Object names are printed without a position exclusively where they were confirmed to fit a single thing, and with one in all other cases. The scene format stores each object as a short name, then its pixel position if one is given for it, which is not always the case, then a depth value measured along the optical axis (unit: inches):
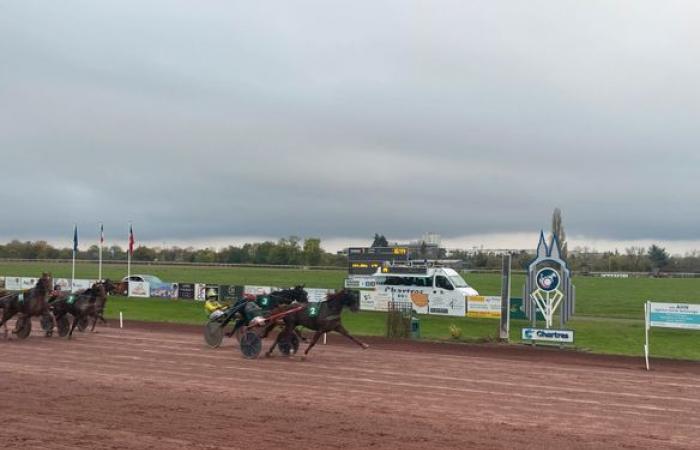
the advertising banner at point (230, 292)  1475.1
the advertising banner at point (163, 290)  1675.7
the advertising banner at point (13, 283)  1854.1
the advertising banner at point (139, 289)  1711.7
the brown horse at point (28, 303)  826.2
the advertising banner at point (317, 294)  1295.5
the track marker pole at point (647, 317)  732.0
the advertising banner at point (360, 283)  1411.2
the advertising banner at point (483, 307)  1195.9
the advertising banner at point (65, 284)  1772.9
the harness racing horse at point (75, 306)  882.1
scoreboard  1465.3
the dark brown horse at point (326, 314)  695.7
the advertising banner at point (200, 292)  1614.2
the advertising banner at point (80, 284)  1728.6
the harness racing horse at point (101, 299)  910.7
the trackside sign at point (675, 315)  935.7
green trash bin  983.0
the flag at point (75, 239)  1381.0
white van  1267.2
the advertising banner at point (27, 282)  1834.0
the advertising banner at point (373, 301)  1337.4
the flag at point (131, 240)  1416.6
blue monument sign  902.4
